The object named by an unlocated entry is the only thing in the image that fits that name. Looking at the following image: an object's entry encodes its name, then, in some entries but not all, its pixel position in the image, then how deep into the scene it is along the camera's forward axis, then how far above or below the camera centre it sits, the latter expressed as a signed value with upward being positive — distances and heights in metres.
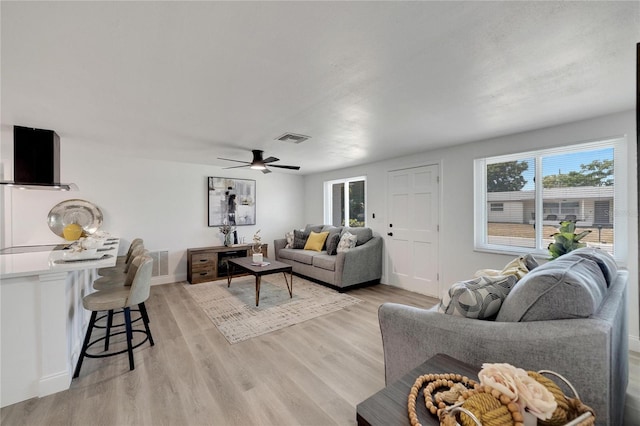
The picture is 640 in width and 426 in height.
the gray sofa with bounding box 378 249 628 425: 1.06 -0.59
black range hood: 2.84 +0.59
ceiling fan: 3.95 +0.75
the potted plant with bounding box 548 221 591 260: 2.38 -0.26
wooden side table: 0.79 -0.63
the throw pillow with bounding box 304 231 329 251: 5.35 -0.60
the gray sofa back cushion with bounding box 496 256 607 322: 1.18 -0.40
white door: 4.10 -0.29
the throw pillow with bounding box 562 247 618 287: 1.66 -0.32
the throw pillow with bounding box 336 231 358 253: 4.61 -0.55
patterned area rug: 2.99 -1.30
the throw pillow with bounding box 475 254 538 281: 1.84 -0.42
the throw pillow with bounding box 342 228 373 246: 4.81 -0.41
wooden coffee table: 3.61 -0.82
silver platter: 3.93 -0.07
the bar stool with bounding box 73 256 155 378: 2.13 -0.72
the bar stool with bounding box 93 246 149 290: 2.61 -0.73
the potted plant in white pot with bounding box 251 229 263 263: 4.08 -0.68
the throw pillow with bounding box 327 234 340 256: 4.93 -0.61
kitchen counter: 1.84 -0.86
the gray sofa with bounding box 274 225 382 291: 4.31 -0.91
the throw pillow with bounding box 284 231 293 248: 5.81 -0.62
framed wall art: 5.41 +0.23
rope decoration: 0.66 -0.52
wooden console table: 4.77 -0.92
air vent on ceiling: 3.28 +0.96
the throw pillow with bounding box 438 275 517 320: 1.44 -0.48
